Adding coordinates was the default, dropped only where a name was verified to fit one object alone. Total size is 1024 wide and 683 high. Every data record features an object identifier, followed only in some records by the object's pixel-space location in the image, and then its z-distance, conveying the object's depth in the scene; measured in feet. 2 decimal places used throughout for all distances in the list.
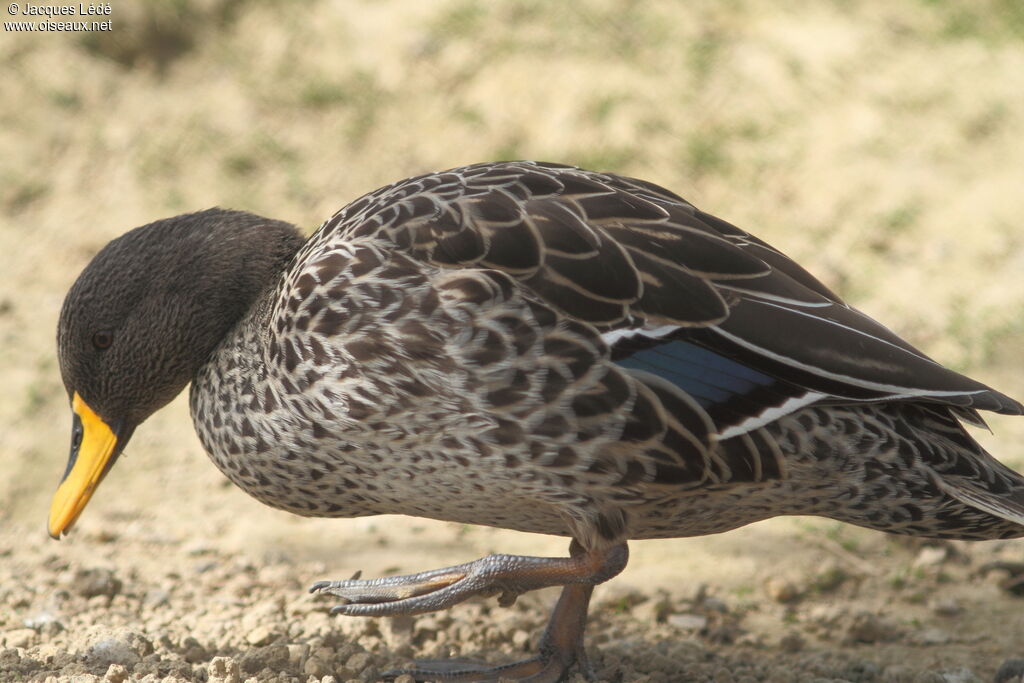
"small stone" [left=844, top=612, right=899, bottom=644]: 27.76
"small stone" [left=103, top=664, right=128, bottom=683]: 21.31
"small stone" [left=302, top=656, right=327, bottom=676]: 22.59
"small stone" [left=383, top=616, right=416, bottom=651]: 25.70
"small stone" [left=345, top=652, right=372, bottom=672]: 23.22
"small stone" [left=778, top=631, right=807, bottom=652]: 27.35
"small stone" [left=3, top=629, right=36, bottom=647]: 24.13
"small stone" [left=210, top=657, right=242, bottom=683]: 22.03
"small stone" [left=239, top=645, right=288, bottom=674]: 22.75
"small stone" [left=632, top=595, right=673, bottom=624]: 28.73
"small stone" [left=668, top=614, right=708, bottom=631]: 28.32
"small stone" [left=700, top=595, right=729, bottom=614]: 29.32
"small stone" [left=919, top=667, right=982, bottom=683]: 24.00
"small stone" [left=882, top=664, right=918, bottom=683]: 24.58
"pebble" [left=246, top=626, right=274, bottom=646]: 25.05
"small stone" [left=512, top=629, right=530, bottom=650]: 26.55
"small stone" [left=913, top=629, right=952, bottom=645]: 27.45
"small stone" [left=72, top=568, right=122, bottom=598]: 27.40
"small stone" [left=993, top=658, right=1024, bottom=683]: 24.26
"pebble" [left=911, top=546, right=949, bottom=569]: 30.76
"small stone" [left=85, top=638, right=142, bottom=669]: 22.54
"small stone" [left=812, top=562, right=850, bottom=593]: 30.45
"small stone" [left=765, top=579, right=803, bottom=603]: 29.89
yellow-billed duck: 20.16
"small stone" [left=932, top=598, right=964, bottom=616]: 28.81
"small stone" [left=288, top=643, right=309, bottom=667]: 23.29
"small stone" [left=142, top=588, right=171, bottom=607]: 27.71
